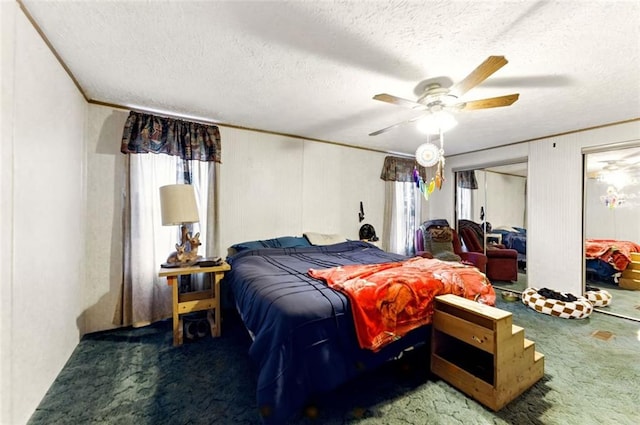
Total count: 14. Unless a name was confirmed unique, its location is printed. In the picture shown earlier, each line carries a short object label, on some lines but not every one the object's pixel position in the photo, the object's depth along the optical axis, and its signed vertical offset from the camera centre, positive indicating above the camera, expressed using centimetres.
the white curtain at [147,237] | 265 -30
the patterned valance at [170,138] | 266 +81
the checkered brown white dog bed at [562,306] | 288 -109
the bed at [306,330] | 139 -73
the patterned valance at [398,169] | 462 +79
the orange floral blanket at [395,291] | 163 -58
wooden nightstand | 231 -88
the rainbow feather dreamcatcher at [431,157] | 228 +50
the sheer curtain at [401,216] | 462 -8
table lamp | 243 +3
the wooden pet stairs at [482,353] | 156 -99
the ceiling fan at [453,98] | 157 +86
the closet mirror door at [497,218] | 428 -9
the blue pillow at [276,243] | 317 -42
